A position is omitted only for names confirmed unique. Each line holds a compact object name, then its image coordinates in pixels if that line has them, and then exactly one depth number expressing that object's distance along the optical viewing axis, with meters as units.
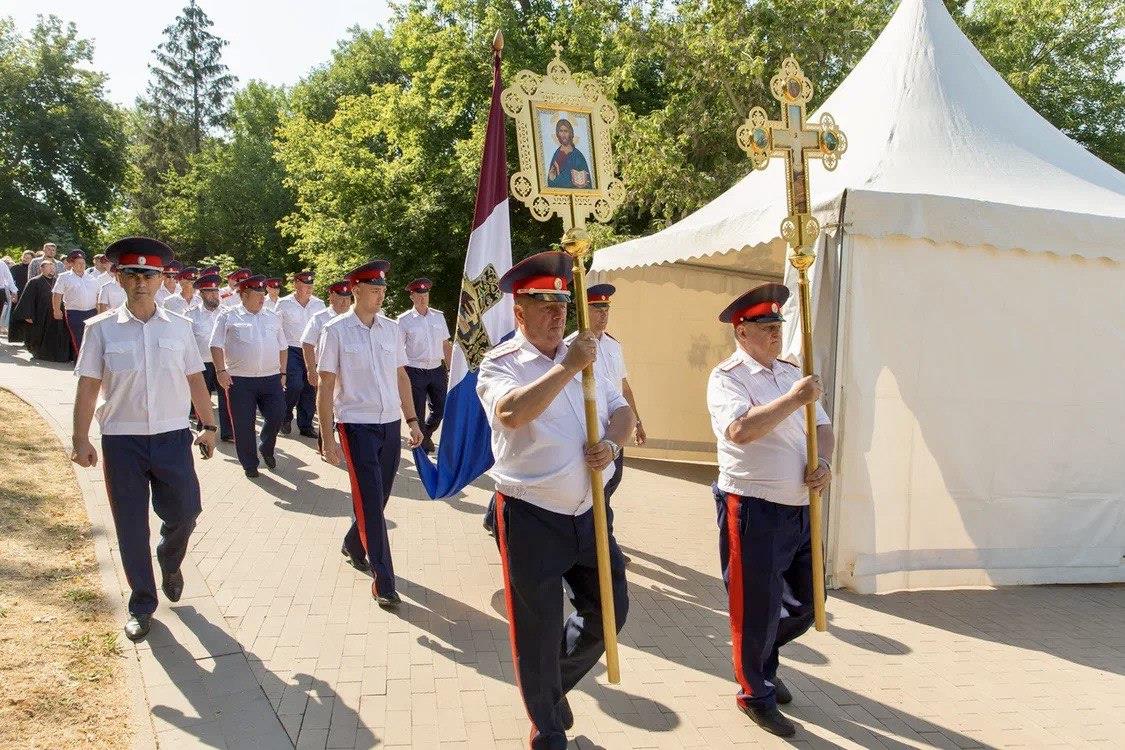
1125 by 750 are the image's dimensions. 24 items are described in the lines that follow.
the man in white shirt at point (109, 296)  13.82
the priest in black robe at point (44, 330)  15.70
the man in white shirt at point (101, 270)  14.92
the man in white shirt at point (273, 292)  12.51
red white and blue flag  6.50
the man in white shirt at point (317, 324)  9.27
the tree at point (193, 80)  48.66
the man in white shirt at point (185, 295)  11.61
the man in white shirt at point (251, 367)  9.02
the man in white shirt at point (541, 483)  3.31
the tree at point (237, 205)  42.25
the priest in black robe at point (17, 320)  17.86
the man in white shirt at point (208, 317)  10.38
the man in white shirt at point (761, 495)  3.87
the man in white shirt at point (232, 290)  9.85
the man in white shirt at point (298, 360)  11.41
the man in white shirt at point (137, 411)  4.66
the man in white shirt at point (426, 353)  9.83
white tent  5.82
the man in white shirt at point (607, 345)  6.24
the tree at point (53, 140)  33.97
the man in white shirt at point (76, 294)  14.25
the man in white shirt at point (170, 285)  12.65
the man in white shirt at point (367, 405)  5.35
